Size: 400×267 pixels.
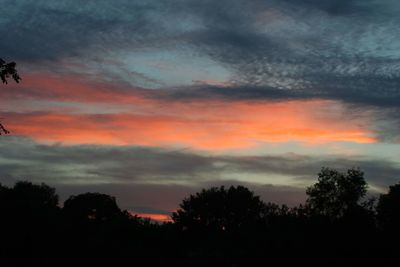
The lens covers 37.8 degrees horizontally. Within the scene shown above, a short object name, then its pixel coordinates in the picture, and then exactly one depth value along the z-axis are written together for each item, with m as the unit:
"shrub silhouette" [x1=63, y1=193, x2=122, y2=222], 107.12
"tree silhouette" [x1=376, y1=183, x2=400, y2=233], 58.50
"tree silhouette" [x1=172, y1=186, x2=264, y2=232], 108.94
